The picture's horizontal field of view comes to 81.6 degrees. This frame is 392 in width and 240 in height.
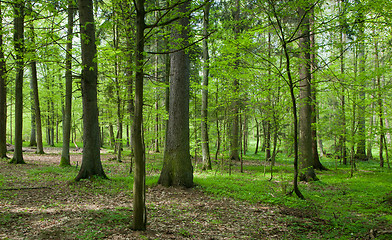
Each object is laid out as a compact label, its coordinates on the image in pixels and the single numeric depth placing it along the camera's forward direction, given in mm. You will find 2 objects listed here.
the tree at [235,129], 13327
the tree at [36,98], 12495
